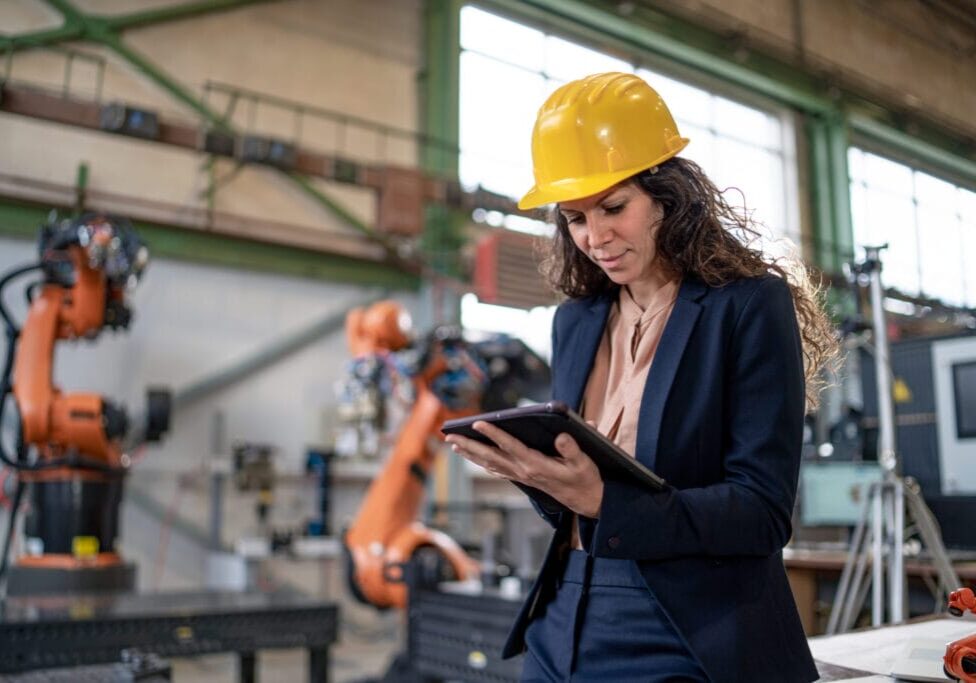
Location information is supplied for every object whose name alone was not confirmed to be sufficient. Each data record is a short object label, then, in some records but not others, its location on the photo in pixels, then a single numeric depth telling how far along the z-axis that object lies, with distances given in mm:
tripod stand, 2889
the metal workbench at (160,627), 2277
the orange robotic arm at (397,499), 4297
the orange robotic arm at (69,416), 3869
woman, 974
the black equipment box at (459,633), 2803
